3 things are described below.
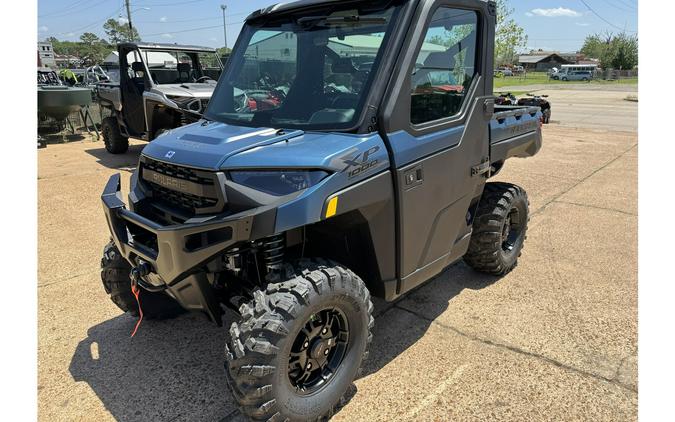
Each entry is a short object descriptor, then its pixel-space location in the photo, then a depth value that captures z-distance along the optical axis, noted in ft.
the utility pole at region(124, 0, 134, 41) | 134.00
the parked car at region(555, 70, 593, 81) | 200.58
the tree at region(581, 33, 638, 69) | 216.33
